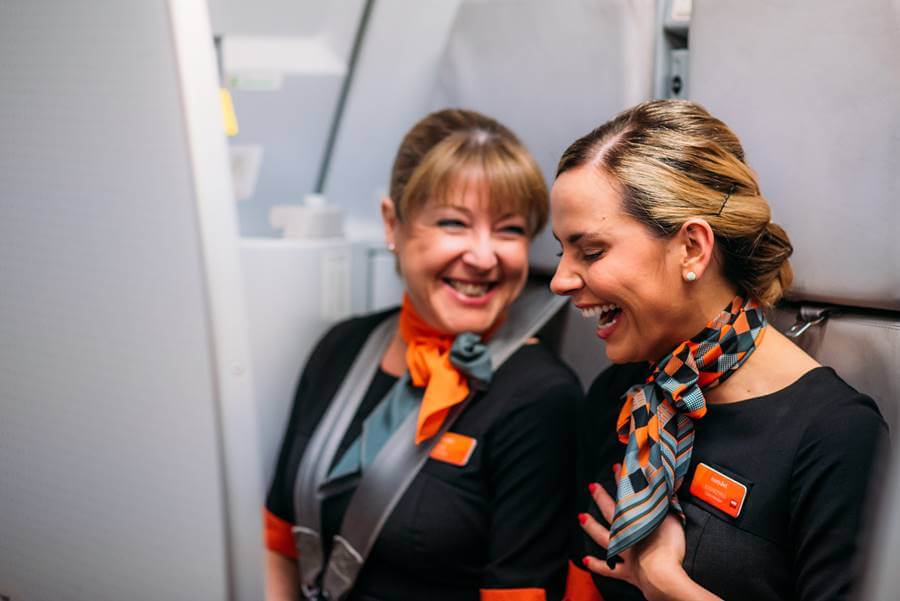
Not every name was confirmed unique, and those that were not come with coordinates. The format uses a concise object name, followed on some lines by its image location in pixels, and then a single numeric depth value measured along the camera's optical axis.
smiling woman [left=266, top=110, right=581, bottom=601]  1.58
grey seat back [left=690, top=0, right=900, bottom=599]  1.14
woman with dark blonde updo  1.11
